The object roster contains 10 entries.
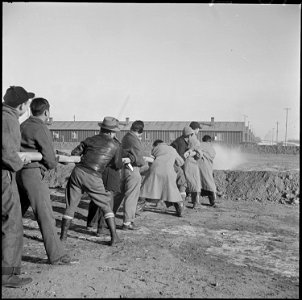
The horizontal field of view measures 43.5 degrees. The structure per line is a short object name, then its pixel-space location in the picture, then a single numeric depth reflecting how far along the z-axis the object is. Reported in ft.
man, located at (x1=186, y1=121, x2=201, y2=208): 29.78
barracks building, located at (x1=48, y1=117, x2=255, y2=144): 164.35
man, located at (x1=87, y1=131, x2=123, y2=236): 20.56
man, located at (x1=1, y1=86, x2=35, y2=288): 12.04
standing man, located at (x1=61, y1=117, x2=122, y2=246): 17.84
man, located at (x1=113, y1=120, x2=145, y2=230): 21.91
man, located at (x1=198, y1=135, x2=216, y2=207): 31.17
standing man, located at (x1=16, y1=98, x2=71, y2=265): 14.20
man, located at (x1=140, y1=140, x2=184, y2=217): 25.95
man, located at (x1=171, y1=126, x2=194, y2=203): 29.34
